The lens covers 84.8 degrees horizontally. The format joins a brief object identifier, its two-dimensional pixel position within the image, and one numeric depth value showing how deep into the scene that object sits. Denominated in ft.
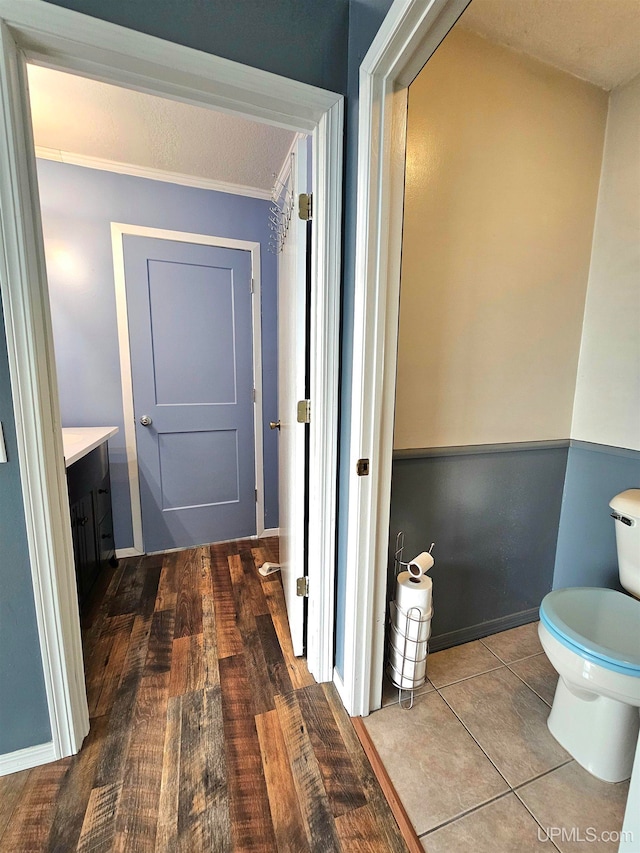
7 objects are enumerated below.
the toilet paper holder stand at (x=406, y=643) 4.14
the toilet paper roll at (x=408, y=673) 4.29
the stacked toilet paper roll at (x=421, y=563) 4.10
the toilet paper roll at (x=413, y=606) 4.10
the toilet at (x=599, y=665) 3.19
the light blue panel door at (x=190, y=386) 7.30
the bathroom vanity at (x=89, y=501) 5.04
